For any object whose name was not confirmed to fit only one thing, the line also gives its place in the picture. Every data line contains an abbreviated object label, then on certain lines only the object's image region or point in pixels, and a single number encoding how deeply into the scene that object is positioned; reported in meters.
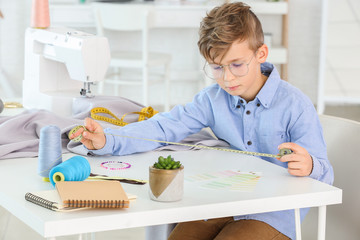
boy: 1.92
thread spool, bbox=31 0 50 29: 2.53
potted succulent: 1.61
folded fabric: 2.00
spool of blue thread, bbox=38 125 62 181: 1.77
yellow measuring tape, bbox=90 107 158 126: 2.28
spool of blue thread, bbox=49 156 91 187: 1.70
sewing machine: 2.32
